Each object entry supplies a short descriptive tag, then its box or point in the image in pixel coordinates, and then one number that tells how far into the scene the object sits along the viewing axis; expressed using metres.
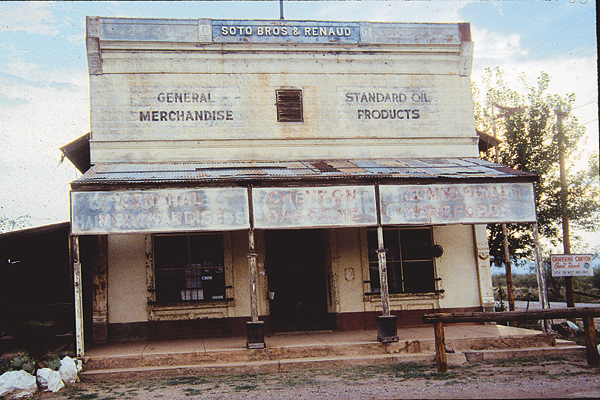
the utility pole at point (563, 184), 17.48
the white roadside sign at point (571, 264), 11.74
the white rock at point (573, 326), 13.16
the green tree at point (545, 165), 18.70
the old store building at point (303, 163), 10.32
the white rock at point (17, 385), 7.57
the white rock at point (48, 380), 7.93
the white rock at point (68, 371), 8.36
